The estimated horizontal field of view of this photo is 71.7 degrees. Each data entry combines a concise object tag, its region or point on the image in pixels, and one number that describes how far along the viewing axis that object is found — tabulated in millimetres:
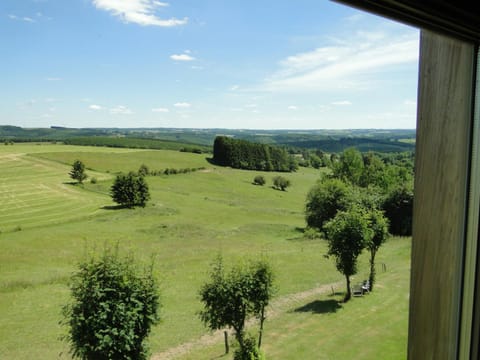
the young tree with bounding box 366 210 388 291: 9917
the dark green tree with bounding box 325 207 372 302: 9156
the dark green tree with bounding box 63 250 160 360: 4805
